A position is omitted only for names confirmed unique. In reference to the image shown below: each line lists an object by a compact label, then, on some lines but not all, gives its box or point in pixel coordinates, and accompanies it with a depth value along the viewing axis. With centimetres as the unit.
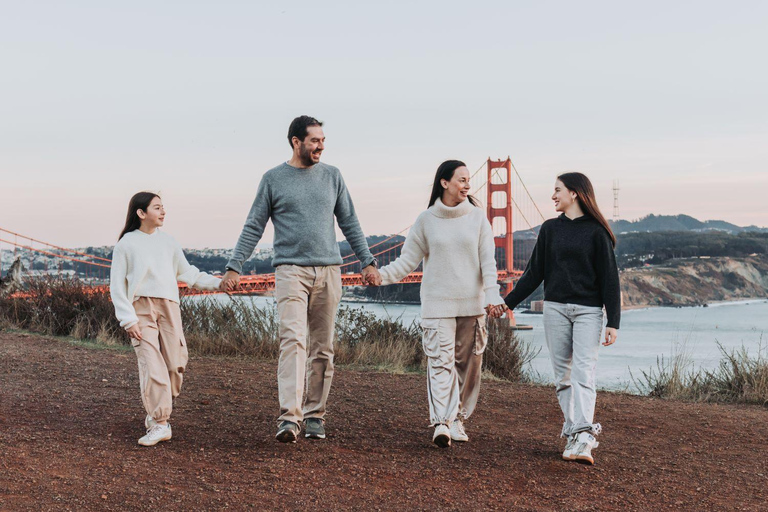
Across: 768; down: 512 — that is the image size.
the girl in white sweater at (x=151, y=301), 351
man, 353
